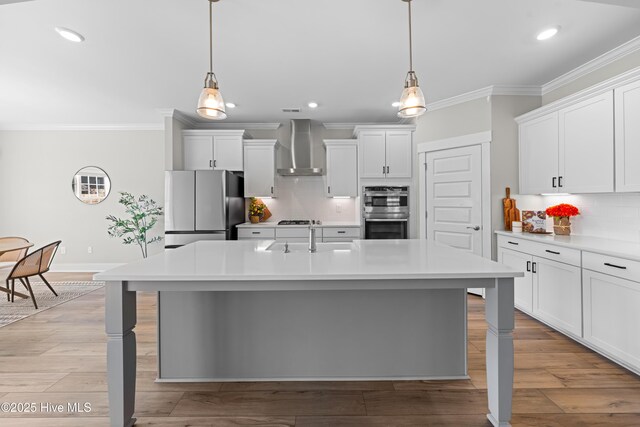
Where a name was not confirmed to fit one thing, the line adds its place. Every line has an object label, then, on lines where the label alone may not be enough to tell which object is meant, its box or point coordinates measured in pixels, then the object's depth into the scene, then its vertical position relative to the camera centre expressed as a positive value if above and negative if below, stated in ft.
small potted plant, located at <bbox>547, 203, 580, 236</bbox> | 11.50 -0.26
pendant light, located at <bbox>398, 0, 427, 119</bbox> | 7.22 +2.31
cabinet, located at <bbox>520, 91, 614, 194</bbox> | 9.71 +1.89
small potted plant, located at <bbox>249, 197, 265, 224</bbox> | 18.63 -0.08
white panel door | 14.20 +0.50
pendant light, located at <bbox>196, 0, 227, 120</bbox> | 7.34 +2.28
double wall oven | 16.78 -0.14
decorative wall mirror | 19.88 +1.44
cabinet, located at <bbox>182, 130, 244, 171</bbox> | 17.56 +3.03
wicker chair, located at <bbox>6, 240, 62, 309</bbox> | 12.94 -2.10
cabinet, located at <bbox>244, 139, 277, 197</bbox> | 17.79 +2.19
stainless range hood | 18.16 +3.40
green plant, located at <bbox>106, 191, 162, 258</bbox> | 17.94 -0.53
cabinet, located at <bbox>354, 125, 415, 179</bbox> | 16.96 +2.85
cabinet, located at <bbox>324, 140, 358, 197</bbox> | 17.48 +2.14
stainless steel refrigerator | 15.71 +0.17
